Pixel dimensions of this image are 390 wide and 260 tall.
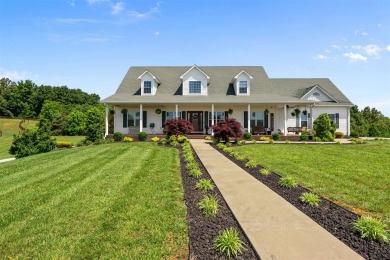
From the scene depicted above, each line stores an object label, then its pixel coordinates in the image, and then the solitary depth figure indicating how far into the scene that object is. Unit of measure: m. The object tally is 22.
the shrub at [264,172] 7.60
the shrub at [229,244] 3.07
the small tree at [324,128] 19.66
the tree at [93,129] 18.58
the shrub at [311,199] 4.79
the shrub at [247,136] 20.22
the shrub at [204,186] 5.91
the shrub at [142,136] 19.75
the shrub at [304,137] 20.33
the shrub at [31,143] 15.41
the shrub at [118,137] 19.83
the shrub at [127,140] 19.39
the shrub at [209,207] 4.31
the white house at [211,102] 21.58
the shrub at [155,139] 19.22
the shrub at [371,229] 3.40
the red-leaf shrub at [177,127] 17.59
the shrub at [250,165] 8.87
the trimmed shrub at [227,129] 16.12
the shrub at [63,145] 18.28
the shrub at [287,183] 6.15
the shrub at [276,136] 20.03
